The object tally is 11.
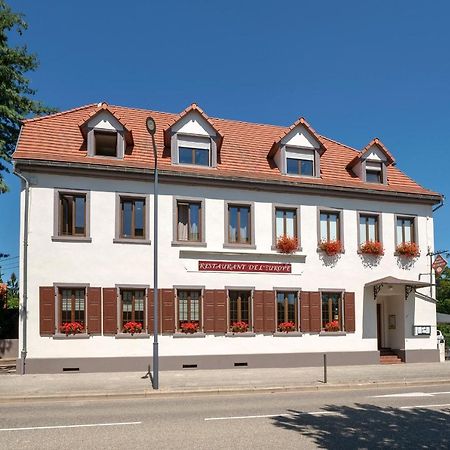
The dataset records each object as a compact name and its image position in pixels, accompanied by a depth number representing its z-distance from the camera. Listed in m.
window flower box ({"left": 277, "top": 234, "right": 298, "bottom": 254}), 21.56
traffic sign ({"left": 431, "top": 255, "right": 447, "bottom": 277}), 23.36
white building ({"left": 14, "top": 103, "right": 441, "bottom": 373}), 19.23
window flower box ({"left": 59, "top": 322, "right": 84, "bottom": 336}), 18.86
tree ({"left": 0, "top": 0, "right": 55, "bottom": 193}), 22.28
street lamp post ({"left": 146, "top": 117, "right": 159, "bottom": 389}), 15.20
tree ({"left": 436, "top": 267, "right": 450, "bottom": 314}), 51.41
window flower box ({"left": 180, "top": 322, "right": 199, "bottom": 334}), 20.19
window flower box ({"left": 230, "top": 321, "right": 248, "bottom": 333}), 20.88
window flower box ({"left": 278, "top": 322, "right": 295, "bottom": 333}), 21.47
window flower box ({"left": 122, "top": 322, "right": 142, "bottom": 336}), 19.53
